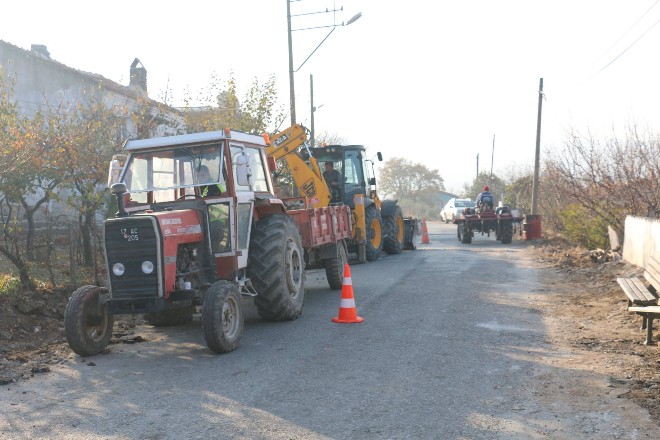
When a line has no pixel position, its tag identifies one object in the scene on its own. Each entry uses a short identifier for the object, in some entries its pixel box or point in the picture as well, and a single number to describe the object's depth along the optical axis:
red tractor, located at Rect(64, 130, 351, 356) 7.70
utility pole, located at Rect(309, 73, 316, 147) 31.36
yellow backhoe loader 15.02
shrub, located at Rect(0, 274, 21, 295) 9.86
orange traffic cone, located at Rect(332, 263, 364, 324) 9.61
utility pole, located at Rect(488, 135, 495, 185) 60.56
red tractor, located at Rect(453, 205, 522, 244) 24.44
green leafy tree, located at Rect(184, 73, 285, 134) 19.66
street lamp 22.62
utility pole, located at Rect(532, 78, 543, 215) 30.08
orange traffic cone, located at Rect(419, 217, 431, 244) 26.05
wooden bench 7.81
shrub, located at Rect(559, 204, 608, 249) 18.11
